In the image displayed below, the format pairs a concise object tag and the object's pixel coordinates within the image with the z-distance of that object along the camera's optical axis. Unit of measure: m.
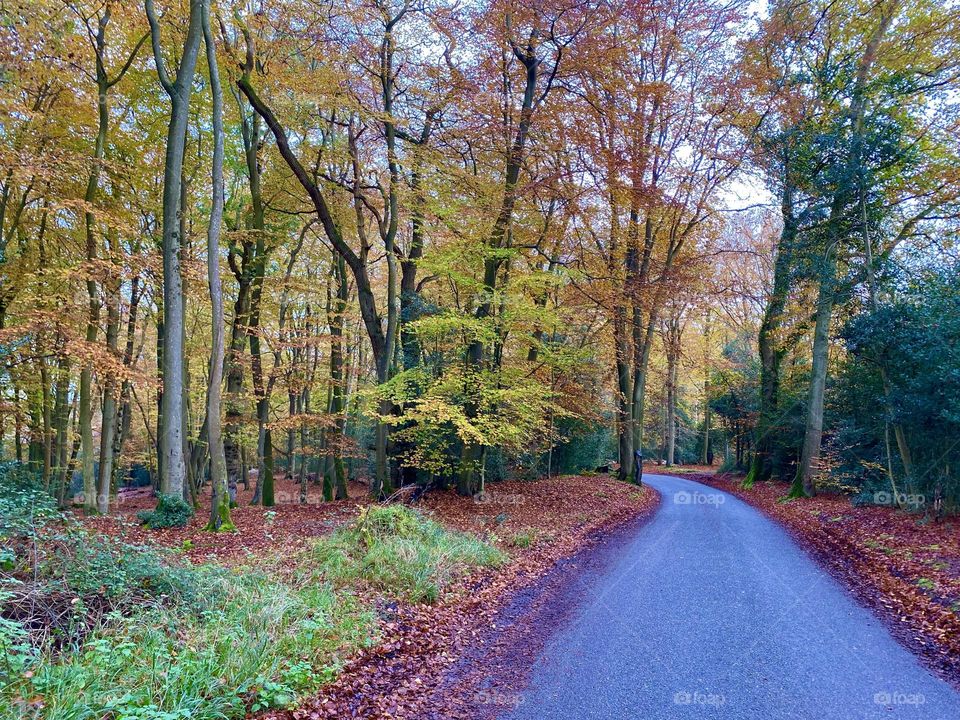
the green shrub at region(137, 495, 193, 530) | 9.57
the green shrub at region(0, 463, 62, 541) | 4.74
